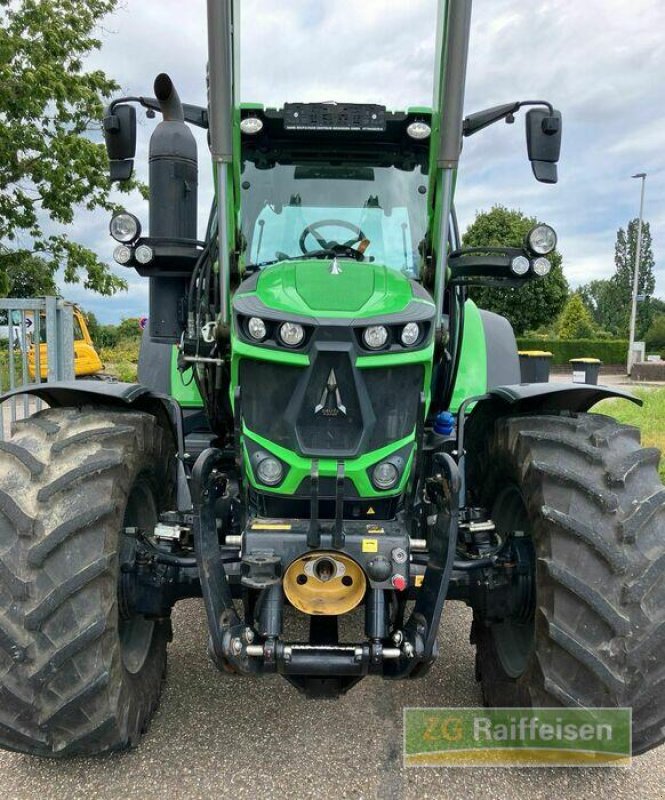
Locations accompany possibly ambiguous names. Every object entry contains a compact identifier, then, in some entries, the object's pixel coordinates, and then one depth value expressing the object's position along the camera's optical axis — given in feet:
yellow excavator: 52.01
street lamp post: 95.04
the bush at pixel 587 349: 126.72
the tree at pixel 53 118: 45.47
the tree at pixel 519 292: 117.29
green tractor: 8.21
